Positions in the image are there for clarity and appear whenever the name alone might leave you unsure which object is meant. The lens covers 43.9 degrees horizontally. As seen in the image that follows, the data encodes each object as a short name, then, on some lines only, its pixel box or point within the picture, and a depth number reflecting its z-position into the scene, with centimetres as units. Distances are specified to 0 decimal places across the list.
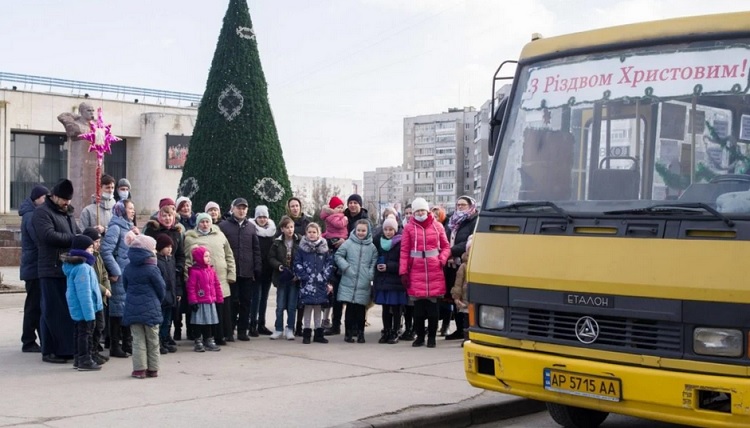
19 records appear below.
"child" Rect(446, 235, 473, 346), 1209
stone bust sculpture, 3052
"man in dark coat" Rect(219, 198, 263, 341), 1230
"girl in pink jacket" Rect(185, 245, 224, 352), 1119
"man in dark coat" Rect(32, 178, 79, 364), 996
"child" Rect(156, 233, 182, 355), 1066
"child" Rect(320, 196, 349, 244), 1315
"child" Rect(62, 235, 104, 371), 952
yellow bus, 574
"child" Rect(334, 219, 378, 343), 1243
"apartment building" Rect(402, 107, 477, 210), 14275
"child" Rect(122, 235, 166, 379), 932
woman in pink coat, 1177
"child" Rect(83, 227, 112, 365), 995
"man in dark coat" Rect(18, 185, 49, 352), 1055
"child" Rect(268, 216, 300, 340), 1248
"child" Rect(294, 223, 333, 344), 1216
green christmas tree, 1644
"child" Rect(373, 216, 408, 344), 1240
